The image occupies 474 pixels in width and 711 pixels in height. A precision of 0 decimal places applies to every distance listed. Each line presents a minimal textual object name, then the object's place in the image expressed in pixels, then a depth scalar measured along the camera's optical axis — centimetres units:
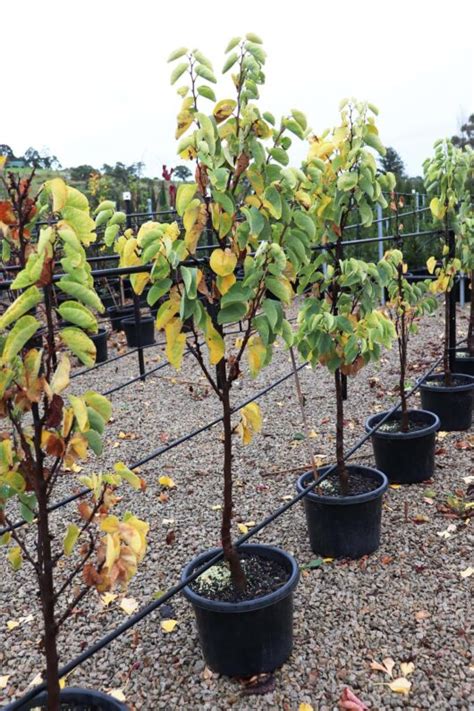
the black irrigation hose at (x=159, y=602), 166
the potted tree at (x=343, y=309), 279
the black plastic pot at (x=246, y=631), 217
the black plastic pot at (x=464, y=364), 551
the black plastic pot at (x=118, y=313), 882
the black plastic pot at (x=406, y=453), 373
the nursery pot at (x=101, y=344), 738
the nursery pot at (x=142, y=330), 802
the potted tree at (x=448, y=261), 456
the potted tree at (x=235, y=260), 195
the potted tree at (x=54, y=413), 131
